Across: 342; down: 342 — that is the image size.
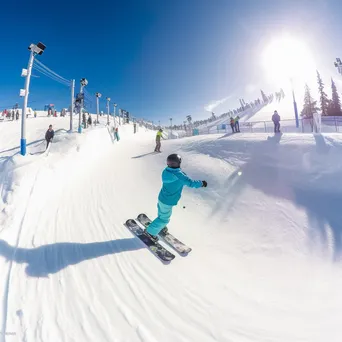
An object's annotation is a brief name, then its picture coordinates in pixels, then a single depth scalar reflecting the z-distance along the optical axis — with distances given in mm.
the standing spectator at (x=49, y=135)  10875
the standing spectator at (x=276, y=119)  13495
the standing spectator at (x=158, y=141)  12606
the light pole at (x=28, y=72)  9367
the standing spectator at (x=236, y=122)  16281
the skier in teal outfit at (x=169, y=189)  3607
